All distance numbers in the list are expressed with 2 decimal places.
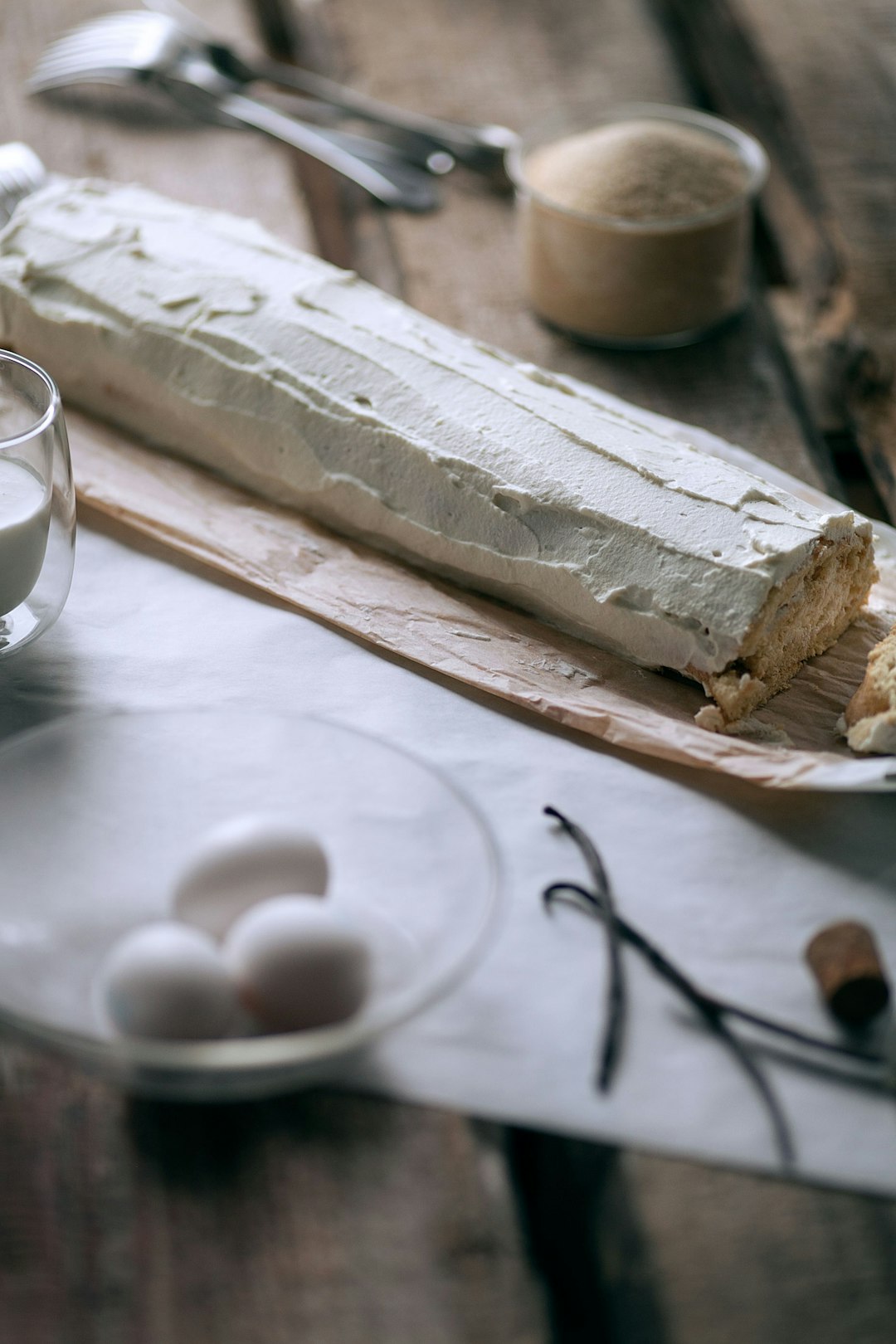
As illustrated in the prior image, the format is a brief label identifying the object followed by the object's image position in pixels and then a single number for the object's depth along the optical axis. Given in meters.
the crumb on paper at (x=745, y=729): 1.09
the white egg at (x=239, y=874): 0.81
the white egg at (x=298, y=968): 0.74
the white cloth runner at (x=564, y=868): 0.81
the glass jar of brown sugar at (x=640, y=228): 1.48
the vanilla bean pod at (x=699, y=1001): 0.80
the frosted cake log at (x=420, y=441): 1.12
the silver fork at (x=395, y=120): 1.88
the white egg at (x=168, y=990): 0.73
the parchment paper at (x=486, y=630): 1.08
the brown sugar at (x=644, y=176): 1.48
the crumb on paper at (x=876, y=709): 1.04
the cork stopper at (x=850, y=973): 0.84
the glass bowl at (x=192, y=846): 0.71
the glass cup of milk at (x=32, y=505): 1.06
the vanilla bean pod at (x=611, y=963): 0.83
